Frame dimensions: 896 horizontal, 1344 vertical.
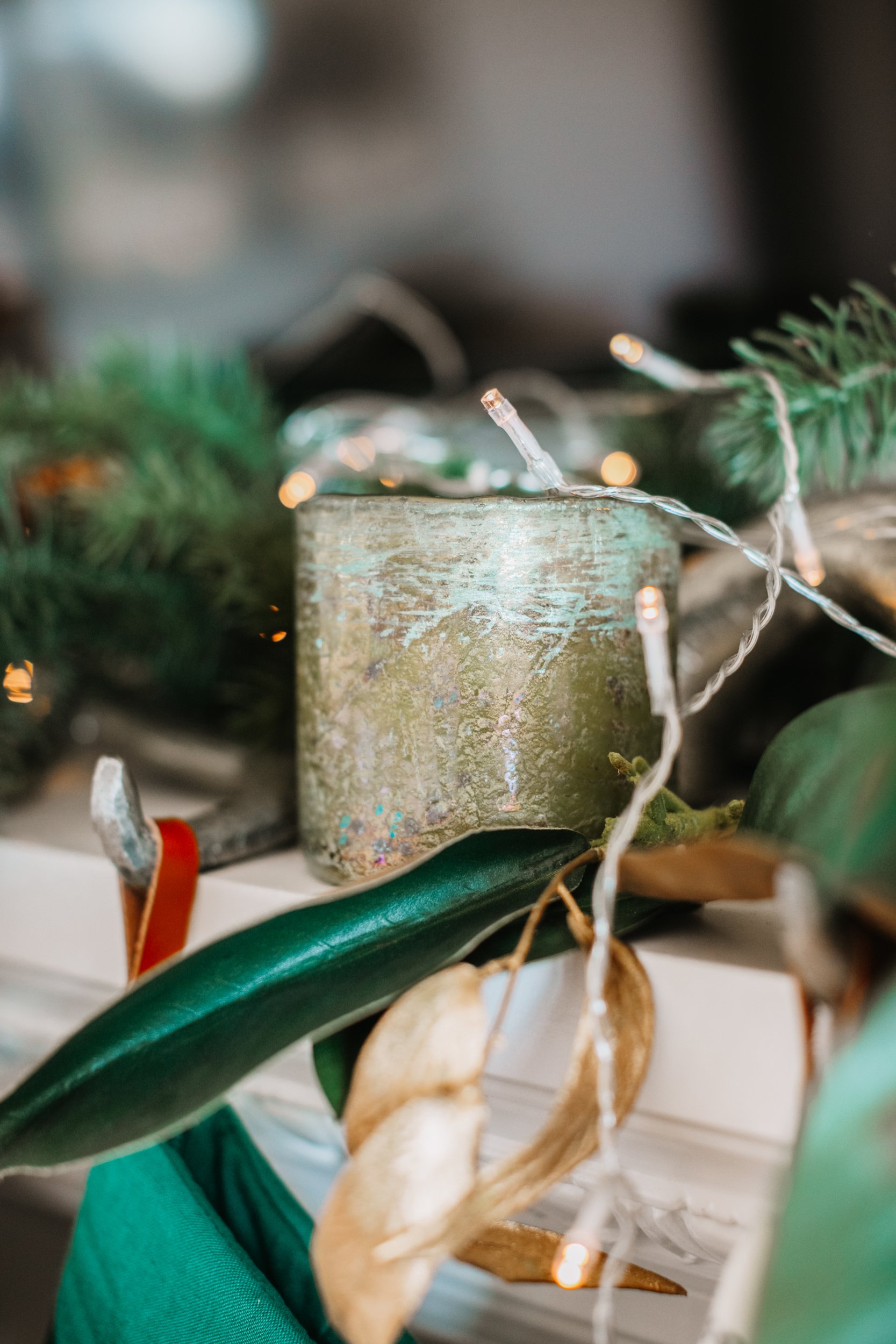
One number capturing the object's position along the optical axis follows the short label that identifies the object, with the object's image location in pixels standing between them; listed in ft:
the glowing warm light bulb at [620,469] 1.48
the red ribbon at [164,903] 1.01
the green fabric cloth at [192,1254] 0.94
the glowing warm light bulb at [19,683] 1.54
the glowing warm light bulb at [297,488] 1.43
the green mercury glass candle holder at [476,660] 0.86
